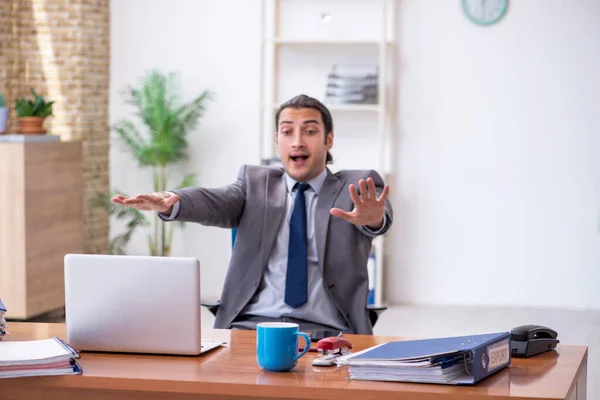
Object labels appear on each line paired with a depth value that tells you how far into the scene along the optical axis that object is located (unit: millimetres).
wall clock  6512
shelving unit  6664
